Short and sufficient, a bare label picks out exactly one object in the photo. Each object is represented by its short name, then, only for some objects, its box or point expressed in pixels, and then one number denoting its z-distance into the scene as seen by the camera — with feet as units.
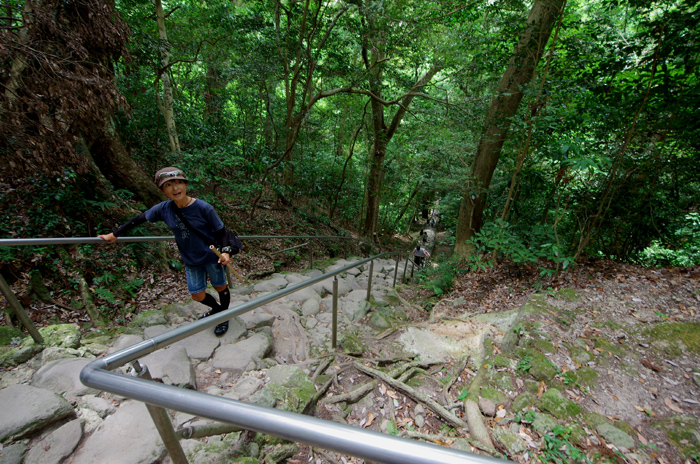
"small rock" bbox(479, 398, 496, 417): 6.59
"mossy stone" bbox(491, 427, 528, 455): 5.59
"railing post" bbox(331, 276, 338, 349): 8.89
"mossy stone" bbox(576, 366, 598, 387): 7.32
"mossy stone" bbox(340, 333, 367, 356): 9.39
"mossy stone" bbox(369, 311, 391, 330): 12.58
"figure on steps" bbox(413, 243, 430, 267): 33.98
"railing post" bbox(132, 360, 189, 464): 3.08
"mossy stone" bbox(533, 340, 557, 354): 8.40
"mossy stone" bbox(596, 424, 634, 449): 5.65
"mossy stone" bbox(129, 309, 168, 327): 9.22
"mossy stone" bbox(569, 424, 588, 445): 5.66
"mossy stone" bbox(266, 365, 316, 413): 6.14
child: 7.28
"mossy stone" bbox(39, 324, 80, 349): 7.28
